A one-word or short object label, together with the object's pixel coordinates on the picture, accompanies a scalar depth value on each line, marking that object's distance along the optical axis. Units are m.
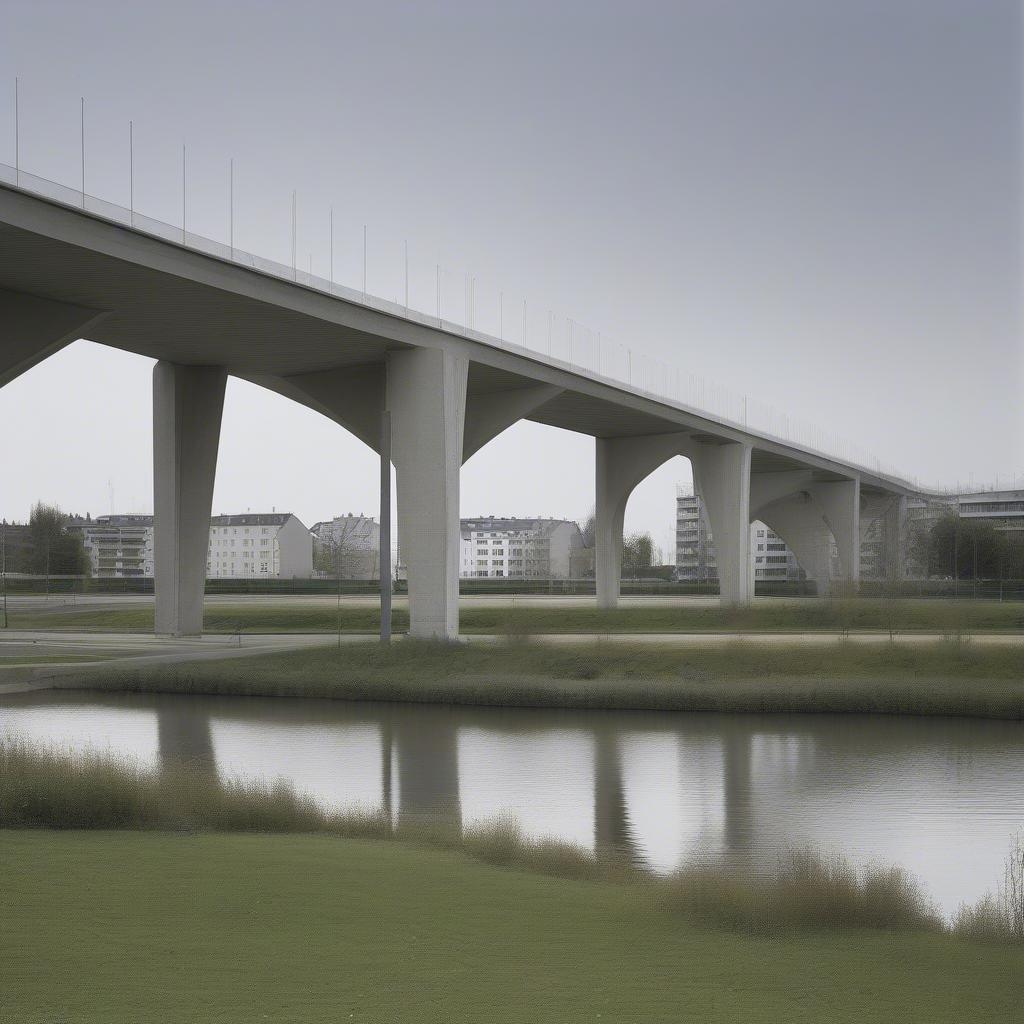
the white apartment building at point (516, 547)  147.25
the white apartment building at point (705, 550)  123.00
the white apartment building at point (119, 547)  143.75
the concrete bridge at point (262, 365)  25.09
